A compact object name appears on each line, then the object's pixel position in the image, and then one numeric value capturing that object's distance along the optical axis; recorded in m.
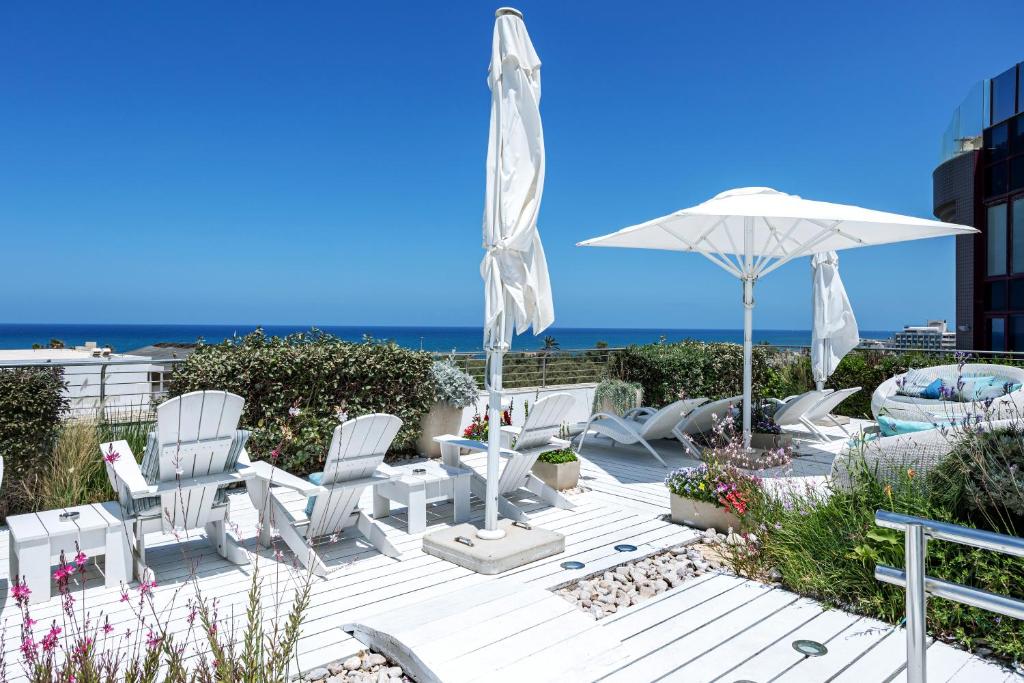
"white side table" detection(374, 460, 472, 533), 4.74
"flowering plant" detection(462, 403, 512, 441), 6.40
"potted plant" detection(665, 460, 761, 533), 4.40
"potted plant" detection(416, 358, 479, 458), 7.24
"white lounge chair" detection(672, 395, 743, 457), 7.01
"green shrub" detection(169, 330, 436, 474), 5.91
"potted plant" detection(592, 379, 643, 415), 9.80
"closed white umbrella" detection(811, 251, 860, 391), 8.61
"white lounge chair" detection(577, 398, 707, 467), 6.92
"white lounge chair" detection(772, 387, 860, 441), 7.71
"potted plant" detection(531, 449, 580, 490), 5.89
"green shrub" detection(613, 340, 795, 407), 10.20
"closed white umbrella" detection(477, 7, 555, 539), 3.90
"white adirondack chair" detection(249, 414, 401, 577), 3.89
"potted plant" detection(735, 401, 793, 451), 7.45
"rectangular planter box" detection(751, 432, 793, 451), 7.45
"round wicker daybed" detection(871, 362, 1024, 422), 6.89
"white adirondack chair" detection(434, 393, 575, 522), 5.00
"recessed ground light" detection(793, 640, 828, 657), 2.68
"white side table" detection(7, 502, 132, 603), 3.37
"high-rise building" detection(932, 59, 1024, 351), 12.19
